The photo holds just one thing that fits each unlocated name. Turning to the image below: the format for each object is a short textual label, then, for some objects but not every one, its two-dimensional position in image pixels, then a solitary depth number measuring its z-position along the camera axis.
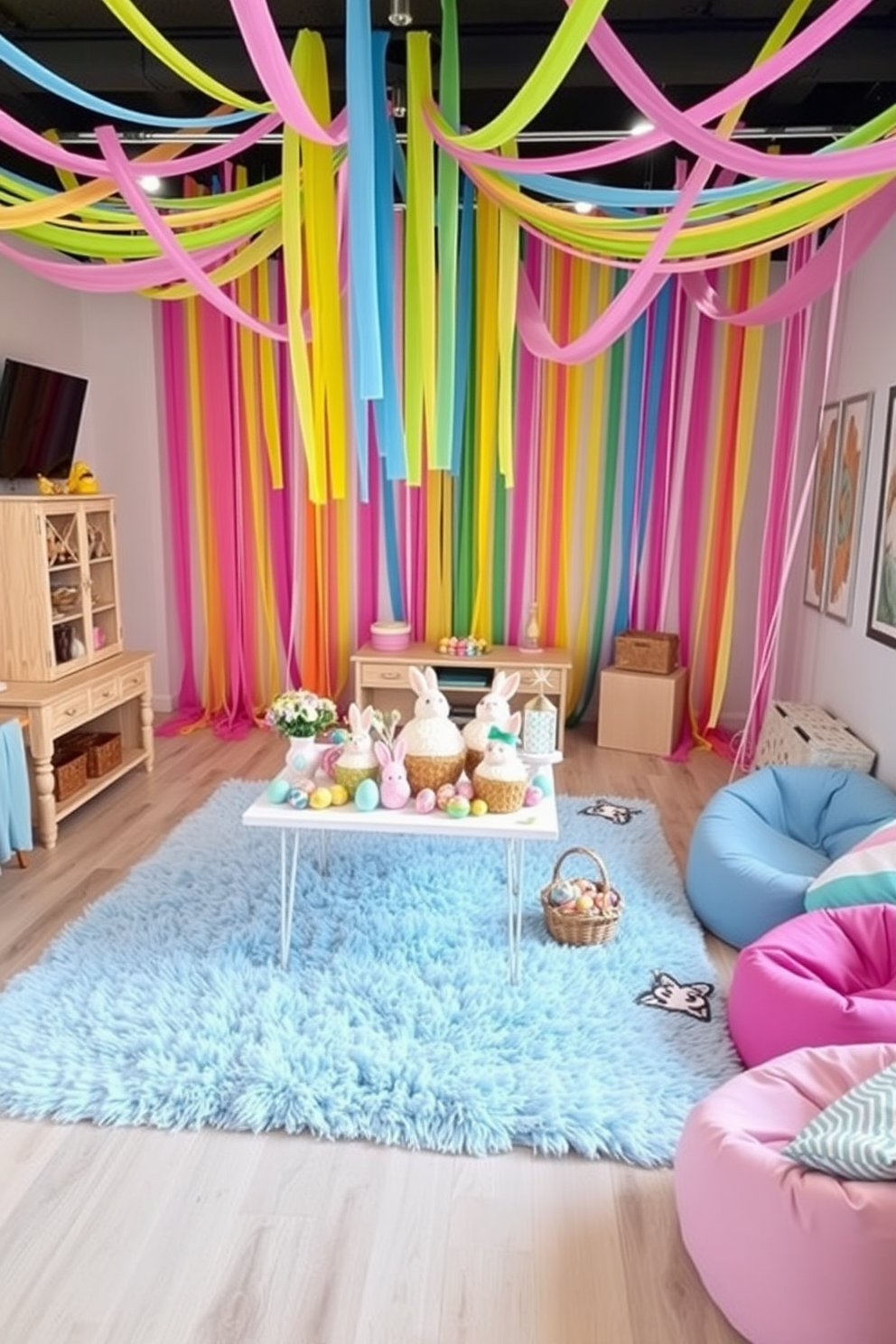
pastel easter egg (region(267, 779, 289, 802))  2.79
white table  2.62
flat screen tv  3.98
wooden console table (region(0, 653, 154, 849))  3.58
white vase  2.92
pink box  5.03
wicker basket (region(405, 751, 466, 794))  2.80
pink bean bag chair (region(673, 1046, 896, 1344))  1.45
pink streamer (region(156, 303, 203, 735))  5.11
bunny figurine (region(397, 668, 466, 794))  2.80
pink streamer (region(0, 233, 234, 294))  2.85
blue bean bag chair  2.84
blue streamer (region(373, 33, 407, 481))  2.12
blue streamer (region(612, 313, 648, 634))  4.87
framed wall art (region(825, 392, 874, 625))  3.88
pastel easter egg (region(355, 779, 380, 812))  2.72
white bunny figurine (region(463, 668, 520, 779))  2.88
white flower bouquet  2.94
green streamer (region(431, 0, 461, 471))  2.21
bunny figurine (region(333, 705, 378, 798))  2.81
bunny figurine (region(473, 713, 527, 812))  2.71
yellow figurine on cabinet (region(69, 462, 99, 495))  4.23
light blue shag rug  2.11
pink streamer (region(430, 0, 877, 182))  1.57
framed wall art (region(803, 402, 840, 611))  4.37
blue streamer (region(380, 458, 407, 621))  5.13
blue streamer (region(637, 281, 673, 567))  4.79
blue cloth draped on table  3.27
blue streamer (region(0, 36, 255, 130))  1.84
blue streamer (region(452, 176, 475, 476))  3.42
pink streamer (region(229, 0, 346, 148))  1.42
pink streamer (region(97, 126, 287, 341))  2.19
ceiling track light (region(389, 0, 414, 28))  2.36
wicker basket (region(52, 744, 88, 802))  3.84
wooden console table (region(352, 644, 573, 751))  4.83
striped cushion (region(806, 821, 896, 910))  2.50
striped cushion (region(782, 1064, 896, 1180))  1.50
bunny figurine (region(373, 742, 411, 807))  2.75
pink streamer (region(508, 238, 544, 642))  4.85
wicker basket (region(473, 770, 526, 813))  2.71
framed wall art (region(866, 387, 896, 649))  3.49
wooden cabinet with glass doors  3.74
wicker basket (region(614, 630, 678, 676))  4.85
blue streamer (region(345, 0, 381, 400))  1.78
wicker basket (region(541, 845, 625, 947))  2.82
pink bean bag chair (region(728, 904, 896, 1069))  2.05
